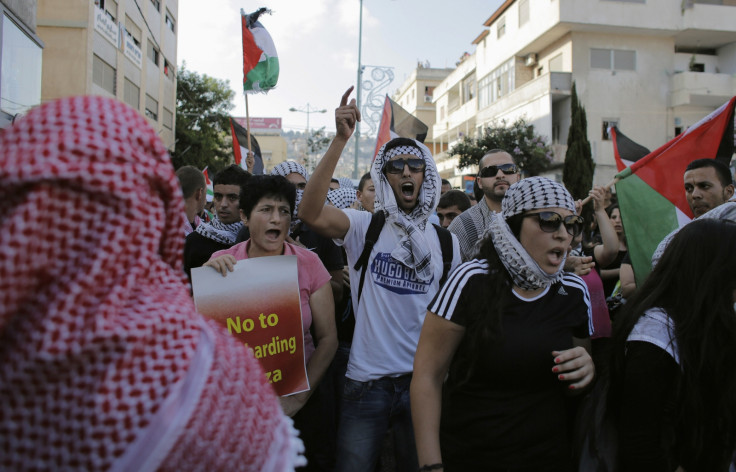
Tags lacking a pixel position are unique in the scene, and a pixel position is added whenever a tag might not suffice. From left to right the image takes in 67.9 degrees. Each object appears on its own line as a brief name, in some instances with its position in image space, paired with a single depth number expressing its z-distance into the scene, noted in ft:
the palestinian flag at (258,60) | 22.22
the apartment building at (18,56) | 32.96
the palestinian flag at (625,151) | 18.04
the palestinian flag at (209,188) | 40.31
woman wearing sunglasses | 7.53
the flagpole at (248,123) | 21.04
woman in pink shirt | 9.84
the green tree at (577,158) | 85.51
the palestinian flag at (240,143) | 28.02
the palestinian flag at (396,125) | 21.39
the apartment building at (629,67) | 94.48
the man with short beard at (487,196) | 14.65
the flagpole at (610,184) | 14.81
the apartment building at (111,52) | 68.54
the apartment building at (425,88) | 205.36
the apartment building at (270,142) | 303.74
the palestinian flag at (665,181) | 14.93
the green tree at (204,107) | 123.65
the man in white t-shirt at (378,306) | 9.54
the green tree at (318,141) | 121.76
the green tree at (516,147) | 86.89
